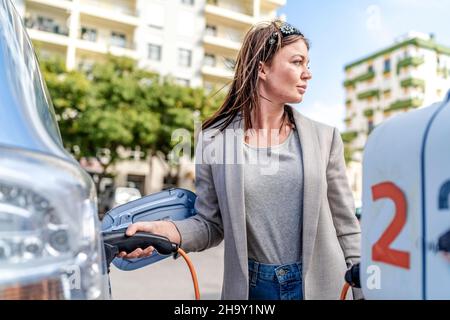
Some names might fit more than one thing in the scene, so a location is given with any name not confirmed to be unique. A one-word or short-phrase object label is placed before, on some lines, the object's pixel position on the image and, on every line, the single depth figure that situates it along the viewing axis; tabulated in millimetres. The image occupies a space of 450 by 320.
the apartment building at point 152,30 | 21734
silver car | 575
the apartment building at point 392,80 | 35344
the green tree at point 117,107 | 16672
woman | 1284
